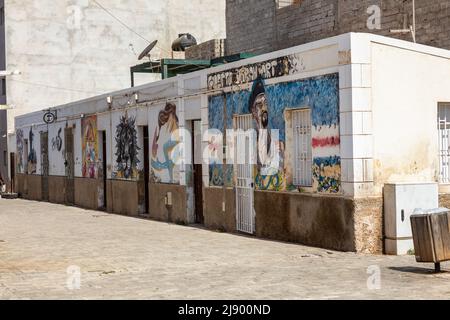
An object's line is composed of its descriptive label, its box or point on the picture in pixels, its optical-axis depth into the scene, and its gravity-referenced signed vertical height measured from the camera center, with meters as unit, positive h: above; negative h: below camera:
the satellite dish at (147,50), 27.68 +3.93
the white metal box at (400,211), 13.68 -0.85
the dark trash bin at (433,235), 11.24 -1.04
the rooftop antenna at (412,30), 17.78 +2.89
